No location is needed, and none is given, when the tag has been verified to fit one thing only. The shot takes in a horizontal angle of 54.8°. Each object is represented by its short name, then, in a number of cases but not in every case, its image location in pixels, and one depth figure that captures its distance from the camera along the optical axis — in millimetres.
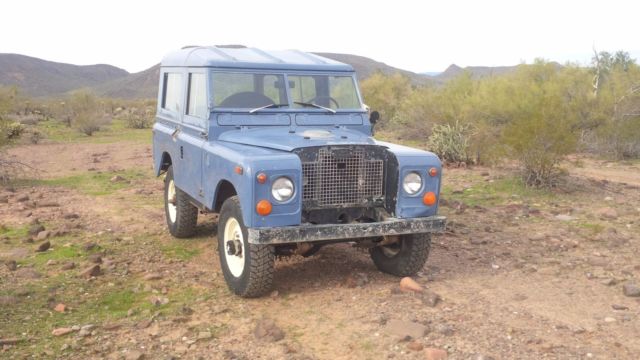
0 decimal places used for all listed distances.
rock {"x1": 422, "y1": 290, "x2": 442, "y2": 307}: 5041
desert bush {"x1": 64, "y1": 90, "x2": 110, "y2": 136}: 23844
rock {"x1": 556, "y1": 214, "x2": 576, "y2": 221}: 8497
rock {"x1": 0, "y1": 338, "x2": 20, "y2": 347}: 4348
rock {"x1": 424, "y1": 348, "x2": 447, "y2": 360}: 4059
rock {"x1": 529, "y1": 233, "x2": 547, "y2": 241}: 7405
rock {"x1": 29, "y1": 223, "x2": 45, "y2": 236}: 7473
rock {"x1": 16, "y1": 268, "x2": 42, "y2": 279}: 5859
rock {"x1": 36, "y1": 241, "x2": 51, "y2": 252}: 6789
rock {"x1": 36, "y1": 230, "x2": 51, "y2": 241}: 7319
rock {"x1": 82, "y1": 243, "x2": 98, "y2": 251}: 6867
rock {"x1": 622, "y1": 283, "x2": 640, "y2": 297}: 5328
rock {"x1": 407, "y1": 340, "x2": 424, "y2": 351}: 4207
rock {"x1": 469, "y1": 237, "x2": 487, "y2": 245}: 7180
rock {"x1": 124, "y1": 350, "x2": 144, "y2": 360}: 4121
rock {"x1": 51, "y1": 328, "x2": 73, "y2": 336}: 4523
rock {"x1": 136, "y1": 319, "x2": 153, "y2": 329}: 4672
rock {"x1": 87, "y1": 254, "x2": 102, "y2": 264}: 6301
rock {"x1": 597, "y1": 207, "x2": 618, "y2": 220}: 8562
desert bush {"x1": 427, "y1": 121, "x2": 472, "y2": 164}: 13781
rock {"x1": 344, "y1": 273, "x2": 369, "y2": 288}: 5586
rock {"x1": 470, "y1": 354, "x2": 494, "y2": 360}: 4048
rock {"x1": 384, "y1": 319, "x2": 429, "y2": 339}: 4422
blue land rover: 4918
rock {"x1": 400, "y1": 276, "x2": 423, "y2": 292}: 5379
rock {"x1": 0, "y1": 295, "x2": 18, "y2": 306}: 5098
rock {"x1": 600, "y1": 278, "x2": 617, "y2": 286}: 5700
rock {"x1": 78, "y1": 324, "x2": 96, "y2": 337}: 4523
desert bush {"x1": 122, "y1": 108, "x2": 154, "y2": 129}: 27703
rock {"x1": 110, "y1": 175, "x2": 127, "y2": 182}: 11958
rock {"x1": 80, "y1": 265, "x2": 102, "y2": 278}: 5856
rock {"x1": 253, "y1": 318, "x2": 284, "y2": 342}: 4465
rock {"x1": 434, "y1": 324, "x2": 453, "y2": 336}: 4453
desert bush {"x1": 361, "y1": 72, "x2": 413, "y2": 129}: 24336
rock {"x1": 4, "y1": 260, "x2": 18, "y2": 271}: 6080
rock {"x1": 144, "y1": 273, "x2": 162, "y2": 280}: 5873
